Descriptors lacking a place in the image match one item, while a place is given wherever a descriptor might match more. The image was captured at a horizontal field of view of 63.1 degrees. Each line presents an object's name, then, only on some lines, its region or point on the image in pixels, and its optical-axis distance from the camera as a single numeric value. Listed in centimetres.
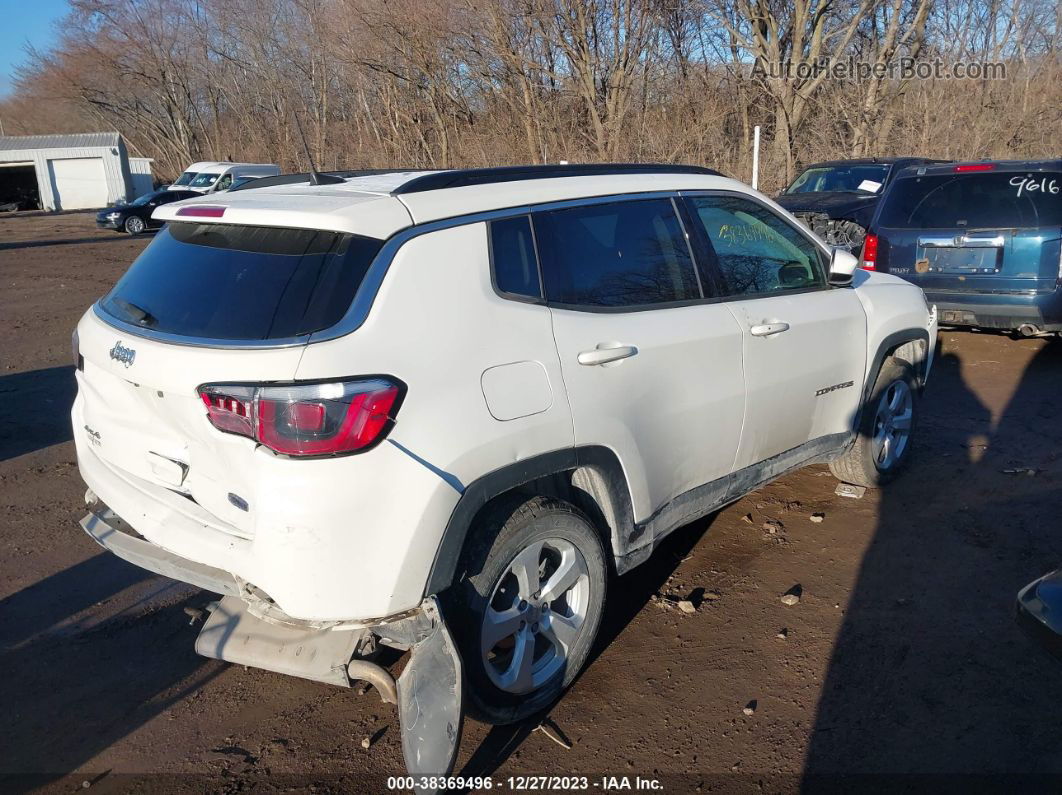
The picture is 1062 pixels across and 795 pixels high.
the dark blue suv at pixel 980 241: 734
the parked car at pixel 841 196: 1139
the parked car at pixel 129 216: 2686
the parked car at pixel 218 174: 2770
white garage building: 4159
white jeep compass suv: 260
